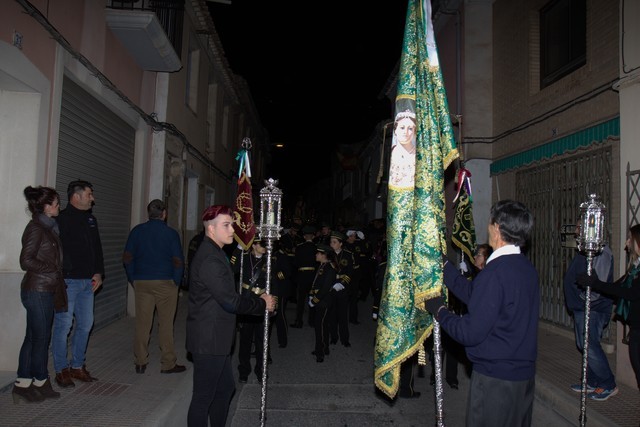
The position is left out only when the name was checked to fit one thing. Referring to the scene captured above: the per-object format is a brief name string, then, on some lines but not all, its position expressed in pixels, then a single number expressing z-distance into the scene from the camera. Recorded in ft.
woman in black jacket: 16.24
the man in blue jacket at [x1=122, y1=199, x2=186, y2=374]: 20.81
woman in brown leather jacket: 15.89
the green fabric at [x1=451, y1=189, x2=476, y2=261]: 12.82
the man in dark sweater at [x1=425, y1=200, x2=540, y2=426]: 10.04
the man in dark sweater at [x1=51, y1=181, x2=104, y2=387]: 18.08
